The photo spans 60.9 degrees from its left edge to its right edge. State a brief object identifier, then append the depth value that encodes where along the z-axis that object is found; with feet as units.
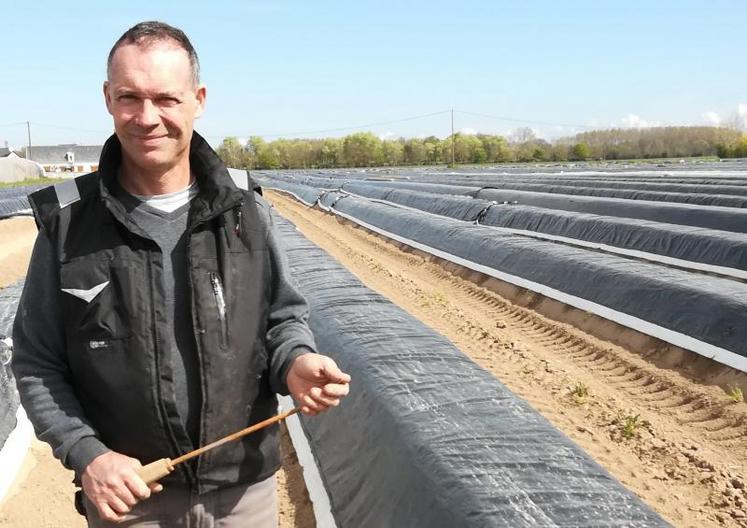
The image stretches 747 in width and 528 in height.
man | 4.93
